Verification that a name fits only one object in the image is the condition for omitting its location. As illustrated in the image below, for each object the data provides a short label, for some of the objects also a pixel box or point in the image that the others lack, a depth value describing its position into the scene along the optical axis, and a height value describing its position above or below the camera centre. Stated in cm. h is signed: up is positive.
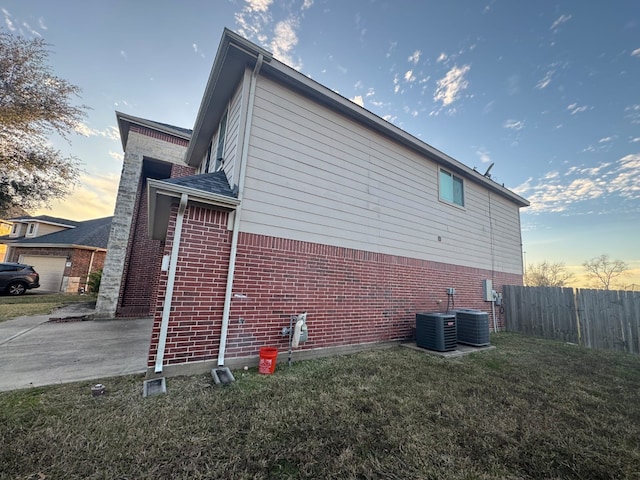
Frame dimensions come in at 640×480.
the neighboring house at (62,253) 1694 +81
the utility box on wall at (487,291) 857 -9
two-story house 371 +104
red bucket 369 -127
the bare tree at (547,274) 2186 +161
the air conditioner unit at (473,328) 604 -100
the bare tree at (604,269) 2100 +228
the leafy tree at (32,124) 1111 +655
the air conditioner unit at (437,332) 534 -102
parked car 1302 -87
